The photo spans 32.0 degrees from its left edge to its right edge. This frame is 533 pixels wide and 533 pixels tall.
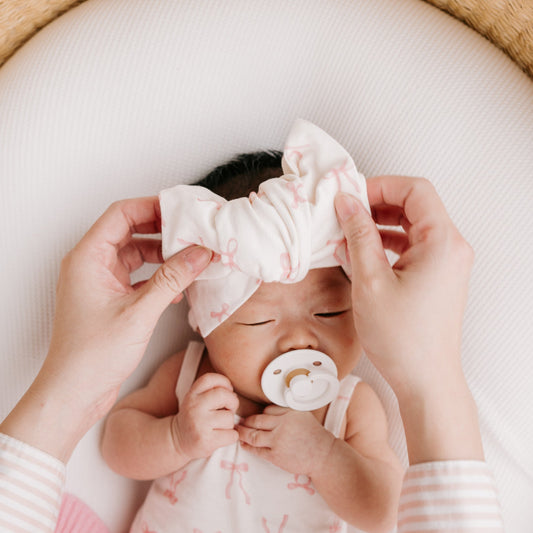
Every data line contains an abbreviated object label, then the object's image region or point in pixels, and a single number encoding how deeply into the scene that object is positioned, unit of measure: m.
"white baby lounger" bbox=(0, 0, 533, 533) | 0.52
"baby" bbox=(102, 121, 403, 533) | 0.45
